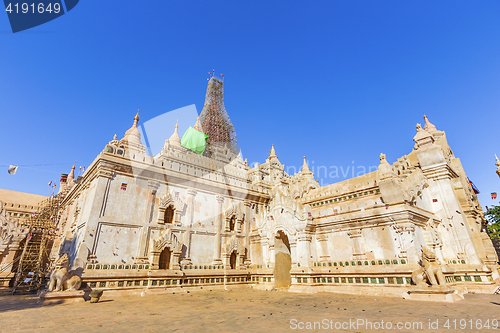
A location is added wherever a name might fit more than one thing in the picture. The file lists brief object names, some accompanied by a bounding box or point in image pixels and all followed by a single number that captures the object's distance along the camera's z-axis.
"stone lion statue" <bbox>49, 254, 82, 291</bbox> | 12.70
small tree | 23.55
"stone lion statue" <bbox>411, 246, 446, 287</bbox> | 11.59
